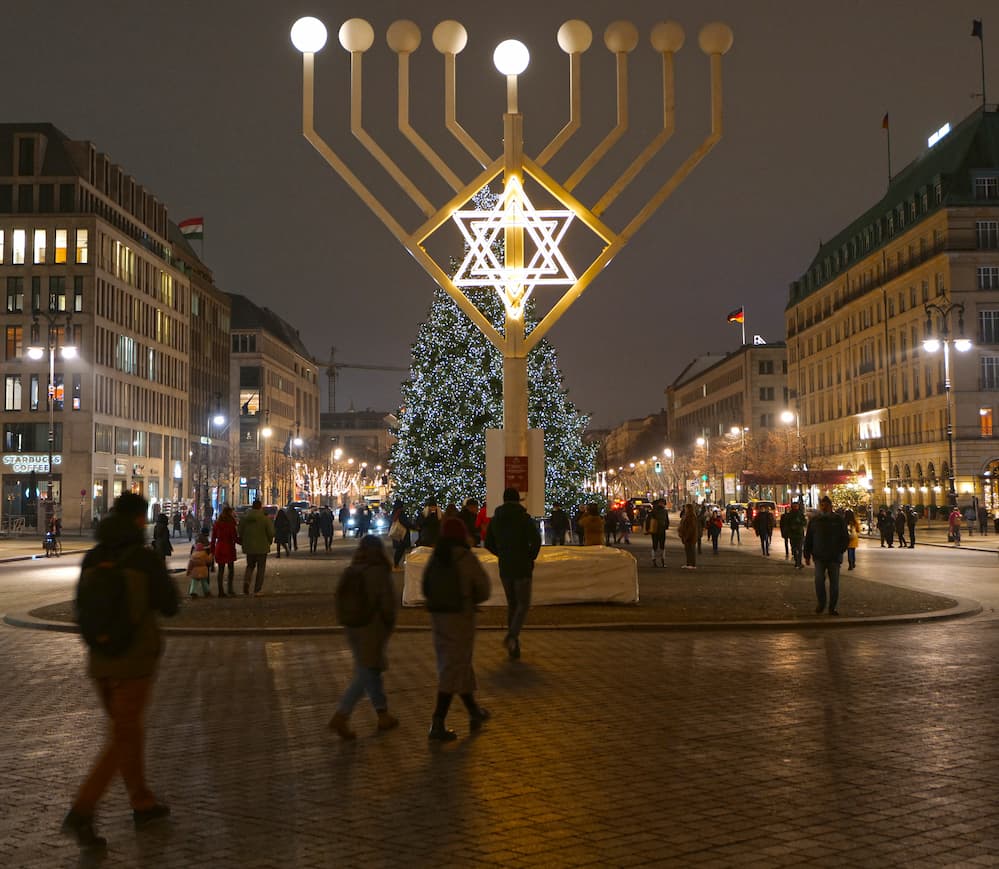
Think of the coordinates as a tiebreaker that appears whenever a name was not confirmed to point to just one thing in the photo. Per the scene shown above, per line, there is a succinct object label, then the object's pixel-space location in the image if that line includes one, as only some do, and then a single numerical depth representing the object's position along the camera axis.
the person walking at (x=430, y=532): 20.75
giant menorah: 20.33
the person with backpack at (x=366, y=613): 9.66
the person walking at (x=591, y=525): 27.75
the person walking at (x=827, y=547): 18.83
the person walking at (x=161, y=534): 25.52
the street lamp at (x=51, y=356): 51.19
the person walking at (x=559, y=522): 34.95
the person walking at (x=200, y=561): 23.89
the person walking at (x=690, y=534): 33.72
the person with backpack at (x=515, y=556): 14.18
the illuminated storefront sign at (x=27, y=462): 76.88
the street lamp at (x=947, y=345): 51.00
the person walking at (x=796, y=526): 32.78
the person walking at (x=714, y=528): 42.72
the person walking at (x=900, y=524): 47.19
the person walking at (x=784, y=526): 35.25
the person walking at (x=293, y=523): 42.61
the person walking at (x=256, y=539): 23.69
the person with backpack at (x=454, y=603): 9.72
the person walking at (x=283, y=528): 41.53
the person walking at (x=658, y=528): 34.81
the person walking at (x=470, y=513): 17.88
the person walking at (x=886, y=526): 47.69
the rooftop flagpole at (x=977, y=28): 79.38
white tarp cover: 20.44
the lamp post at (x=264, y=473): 116.25
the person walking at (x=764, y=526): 41.38
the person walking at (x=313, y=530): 44.28
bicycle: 45.43
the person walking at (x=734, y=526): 53.07
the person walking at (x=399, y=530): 31.07
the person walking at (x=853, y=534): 30.94
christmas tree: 42.53
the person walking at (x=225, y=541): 24.55
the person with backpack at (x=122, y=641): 6.82
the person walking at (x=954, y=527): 48.33
